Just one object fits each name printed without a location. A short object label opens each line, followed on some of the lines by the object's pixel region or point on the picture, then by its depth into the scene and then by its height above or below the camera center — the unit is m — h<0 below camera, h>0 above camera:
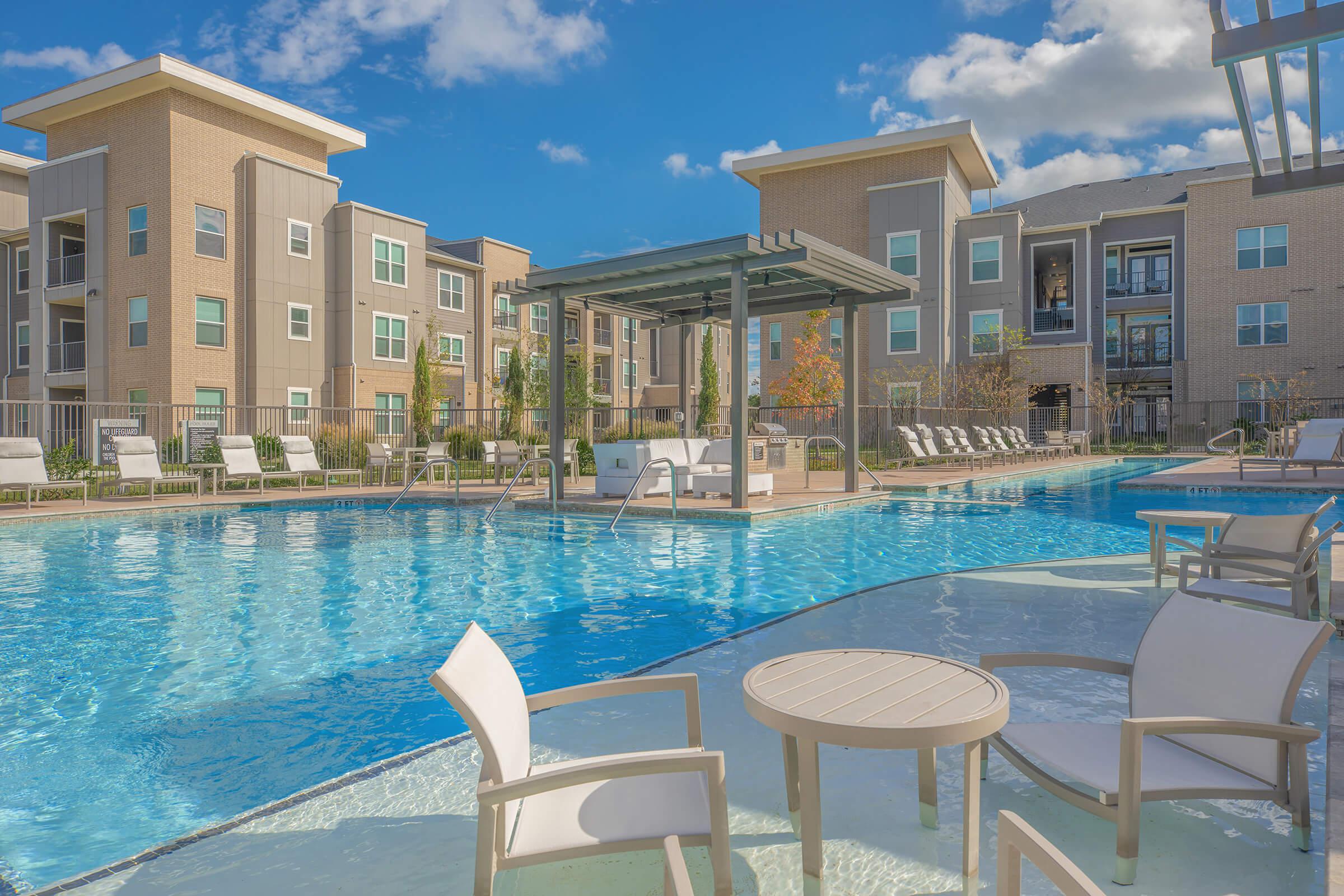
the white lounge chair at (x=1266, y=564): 4.83 -0.76
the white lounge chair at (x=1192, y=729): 2.33 -0.84
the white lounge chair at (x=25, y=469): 12.96 -0.38
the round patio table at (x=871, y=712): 2.16 -0.72
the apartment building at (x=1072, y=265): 29.64 +6.48
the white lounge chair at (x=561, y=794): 1.92 -0.93
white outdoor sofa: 13.70 -0.34
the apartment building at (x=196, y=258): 24.62 +5.98
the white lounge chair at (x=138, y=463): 14.45 -0.31
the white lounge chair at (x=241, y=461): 15.98 -0.33
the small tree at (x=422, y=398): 25.58 +1.41
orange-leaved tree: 27.44 +2.25
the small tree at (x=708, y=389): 24.77 +1.75
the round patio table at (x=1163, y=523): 6.36 -0.62
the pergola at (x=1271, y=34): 5.35 +2.64
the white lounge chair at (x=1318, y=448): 13.93 -0.11
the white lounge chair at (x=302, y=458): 16.58 -0.27
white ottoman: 13.42 -0.65
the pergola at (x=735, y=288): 11.41 +2.52
